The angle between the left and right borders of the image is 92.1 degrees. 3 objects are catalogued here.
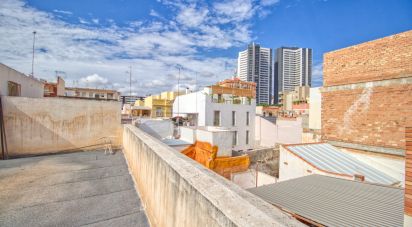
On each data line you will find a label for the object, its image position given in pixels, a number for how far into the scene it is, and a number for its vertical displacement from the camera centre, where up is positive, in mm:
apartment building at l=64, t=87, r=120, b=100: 40281 +3088
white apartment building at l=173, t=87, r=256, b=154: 25109 -383
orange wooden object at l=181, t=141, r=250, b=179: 13398 -3513
